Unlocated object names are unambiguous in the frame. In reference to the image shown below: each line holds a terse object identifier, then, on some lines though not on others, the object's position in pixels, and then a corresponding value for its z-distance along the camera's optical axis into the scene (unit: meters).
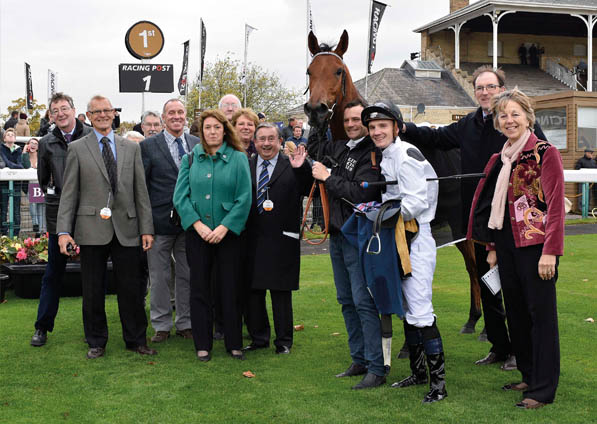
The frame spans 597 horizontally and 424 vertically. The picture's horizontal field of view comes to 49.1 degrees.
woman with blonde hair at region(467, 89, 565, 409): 3.93
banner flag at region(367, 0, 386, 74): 27.03
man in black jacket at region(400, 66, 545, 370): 4.94
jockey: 4.20
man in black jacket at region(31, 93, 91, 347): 5.82
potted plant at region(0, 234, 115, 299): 7.88
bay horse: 5.03
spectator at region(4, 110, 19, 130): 18.05
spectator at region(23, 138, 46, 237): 9.09
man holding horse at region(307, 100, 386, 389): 4.52
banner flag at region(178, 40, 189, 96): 28.12
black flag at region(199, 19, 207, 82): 28.32
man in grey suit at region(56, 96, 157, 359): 5.39
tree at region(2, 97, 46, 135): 42.82
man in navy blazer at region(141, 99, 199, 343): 5.96
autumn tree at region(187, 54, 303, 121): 43.06
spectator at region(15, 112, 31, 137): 17.22
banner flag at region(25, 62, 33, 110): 29.38
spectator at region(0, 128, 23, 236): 9.87
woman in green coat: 5.34
